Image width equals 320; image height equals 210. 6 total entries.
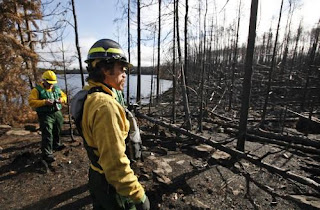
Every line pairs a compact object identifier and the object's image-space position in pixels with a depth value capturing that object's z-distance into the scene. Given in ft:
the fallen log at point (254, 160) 12.64
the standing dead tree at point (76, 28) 30.98
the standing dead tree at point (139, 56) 50.30
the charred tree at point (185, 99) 24.81
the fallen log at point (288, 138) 19.65
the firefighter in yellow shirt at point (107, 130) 4.78
